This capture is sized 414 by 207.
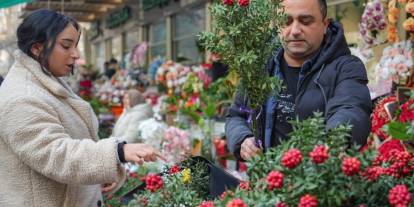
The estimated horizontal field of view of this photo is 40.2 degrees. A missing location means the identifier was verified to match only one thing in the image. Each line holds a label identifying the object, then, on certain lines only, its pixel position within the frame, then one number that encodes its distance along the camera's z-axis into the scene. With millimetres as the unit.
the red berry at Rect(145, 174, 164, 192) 1562
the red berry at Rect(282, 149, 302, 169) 1294
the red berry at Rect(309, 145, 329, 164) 1274
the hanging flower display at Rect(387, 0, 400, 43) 4020
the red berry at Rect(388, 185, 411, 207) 1263
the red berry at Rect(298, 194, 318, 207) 1243
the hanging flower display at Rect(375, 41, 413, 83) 3742
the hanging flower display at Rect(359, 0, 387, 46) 4152
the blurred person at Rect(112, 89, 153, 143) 6359
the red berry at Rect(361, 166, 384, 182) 1346
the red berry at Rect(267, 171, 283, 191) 1309
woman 1984
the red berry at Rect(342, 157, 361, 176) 1249
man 1916
